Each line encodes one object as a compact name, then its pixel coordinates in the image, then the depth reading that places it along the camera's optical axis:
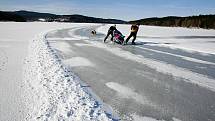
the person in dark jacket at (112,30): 11.80
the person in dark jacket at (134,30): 11.26
